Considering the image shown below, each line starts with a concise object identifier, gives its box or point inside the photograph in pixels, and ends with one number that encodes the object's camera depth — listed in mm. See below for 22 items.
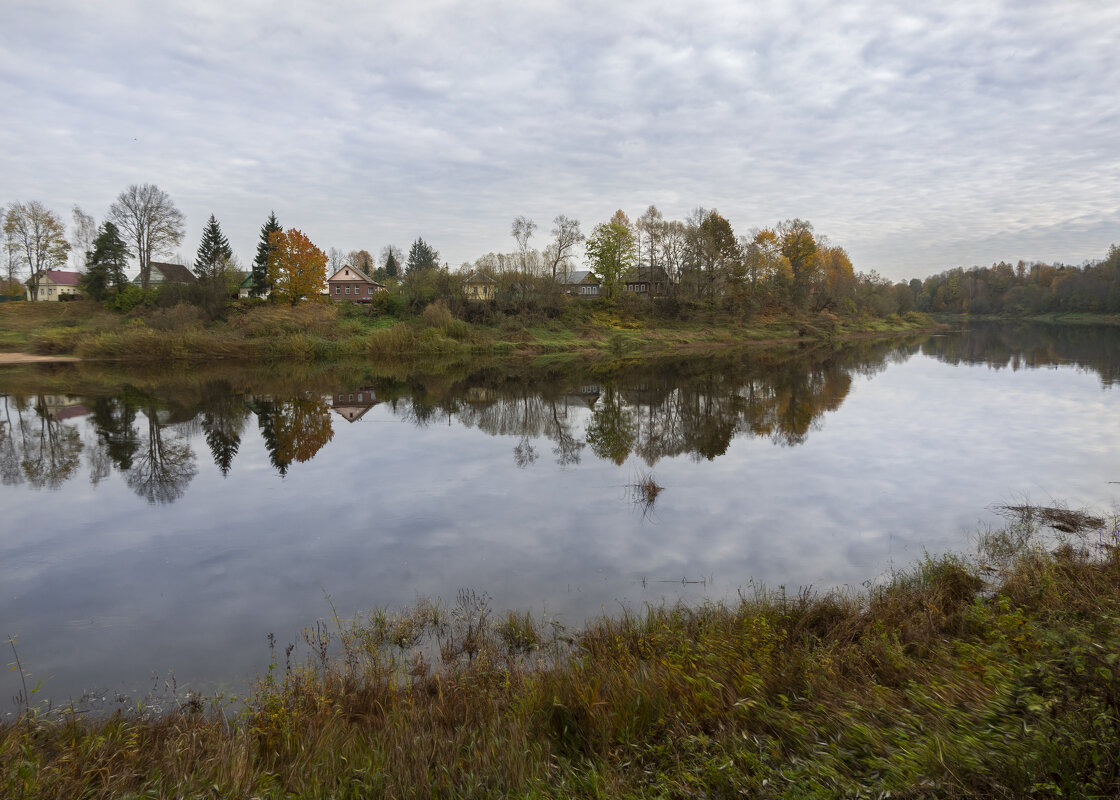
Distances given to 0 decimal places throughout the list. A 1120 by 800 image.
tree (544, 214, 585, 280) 65375
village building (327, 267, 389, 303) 70062
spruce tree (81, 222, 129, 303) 56250
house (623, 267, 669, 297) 69250
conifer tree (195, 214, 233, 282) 57656
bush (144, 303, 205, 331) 44750
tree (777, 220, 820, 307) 76312
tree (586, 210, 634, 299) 66000
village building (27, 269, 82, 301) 74488
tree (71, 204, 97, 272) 65938
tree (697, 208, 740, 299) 66312
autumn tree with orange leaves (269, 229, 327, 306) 55000
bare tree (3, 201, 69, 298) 62500
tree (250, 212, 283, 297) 56219
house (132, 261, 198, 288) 68625
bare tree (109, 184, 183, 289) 56688
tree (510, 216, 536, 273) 64688
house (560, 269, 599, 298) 65750
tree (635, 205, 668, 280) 68938
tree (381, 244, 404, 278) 91312
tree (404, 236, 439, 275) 100188
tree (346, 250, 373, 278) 108631
